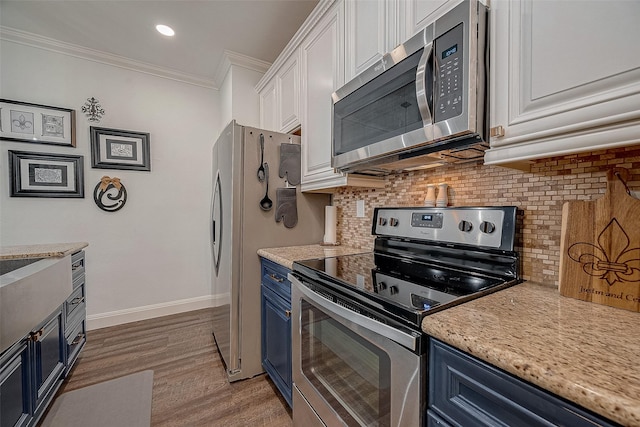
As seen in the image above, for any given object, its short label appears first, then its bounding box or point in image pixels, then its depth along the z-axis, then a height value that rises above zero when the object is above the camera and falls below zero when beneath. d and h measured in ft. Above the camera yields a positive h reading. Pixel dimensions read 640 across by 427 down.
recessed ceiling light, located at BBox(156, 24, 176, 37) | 7.37 +4.93
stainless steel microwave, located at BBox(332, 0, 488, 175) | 2.83 +1.35
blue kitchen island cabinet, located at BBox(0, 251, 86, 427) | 3.74 -2.67
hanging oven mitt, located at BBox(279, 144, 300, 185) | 6.31 +1.06
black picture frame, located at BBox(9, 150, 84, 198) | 7.61 +0.93
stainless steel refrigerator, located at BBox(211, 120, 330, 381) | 5.82 -0.56
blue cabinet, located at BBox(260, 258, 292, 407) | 4.87 -2.34
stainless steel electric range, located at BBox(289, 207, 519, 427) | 2.41 -1.04
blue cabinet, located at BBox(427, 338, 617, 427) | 1.51 -1.24
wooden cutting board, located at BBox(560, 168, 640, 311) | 2.37 -0.37
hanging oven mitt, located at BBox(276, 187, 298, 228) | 6.25 +0.00
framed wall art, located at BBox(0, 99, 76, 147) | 7.50 +2.40
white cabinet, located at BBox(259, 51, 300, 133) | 6.59 +3.00
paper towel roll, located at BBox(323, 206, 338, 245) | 6.51 -0.46
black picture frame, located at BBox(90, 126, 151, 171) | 8.58 +1.89
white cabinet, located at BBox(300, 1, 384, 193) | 5.07 +2.32
